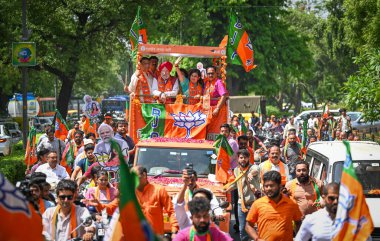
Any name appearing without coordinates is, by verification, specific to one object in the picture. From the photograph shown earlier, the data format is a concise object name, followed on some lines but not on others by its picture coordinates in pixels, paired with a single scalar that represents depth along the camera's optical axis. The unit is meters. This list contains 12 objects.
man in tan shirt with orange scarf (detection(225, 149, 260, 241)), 13.42
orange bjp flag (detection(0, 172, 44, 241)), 5.77
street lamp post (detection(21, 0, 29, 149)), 29.38
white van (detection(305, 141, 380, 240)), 13.01
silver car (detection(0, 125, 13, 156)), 35.25
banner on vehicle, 17.23
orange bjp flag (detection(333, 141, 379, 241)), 7.73
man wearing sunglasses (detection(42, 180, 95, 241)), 9.08
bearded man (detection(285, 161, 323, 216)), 11.51
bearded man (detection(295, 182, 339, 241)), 8.27
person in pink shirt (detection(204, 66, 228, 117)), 17.41
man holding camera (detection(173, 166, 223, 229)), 9.77
